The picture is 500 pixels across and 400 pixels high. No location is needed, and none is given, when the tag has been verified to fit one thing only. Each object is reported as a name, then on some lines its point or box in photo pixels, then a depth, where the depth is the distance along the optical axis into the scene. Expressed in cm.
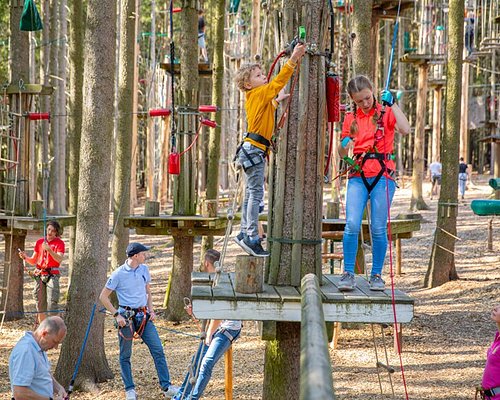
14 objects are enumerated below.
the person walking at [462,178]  2972
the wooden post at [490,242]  1979
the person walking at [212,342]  796
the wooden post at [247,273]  603
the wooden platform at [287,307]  587
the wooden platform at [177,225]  1387
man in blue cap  883
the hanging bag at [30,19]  1510
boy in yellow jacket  648
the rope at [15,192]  1504
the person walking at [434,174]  3126
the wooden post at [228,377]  776
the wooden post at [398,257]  1761
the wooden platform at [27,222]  1432
